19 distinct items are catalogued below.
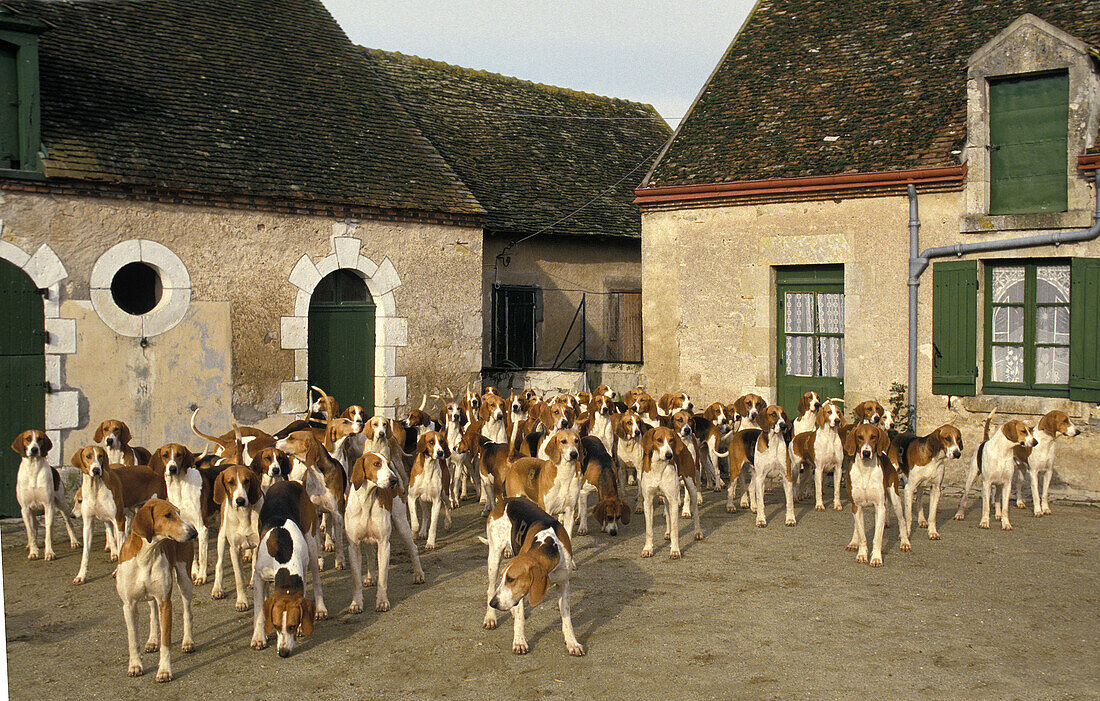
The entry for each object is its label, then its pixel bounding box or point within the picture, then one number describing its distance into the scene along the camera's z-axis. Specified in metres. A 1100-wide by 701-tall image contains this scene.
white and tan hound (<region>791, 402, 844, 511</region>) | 10.14
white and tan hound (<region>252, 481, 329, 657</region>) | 6.08
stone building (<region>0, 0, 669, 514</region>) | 10.92
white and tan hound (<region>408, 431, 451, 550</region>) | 8.86
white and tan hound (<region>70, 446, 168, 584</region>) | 7.92
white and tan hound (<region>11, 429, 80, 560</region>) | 8.80
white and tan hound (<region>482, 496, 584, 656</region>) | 5.88
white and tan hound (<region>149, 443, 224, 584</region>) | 7.91
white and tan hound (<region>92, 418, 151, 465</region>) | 9.19
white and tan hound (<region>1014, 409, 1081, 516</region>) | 10.15
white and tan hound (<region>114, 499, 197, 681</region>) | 6.00
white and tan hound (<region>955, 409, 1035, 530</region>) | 9.84
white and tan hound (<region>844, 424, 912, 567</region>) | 8.48
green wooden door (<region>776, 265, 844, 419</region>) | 13.34
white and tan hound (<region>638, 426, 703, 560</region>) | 8.66
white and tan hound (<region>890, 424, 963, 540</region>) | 9.25
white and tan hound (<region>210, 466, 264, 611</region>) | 7.11
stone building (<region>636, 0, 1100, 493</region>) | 11.69
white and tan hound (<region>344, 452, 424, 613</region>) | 7.25
